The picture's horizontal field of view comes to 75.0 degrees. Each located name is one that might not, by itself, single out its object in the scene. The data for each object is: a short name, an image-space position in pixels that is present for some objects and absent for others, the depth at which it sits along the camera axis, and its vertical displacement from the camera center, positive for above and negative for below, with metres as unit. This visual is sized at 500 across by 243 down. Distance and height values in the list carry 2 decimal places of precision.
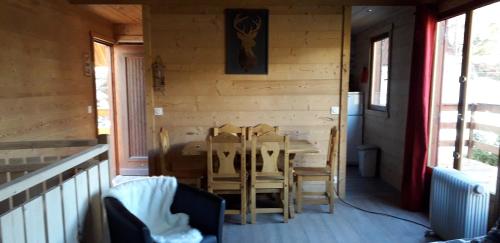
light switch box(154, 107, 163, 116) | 4.05 -0.23
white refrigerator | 5.72 -0.57
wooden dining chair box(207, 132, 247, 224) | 3.31 -0.80
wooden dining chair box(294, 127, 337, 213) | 3.65 -0.94
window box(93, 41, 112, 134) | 5.09 +0.20
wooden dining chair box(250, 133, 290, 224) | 3.34 -0.83
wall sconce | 3.96 +0.23
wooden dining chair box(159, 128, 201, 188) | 3.62 -0.90
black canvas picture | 3.92 +0.63
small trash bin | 5.20 -1.05
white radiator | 2.66 -0.95
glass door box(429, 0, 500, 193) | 2.94 -0.01
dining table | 3.51 -0.61
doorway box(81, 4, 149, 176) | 5.12 -0.04
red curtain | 3.55 -0.20
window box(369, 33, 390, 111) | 5.04 +0.35
